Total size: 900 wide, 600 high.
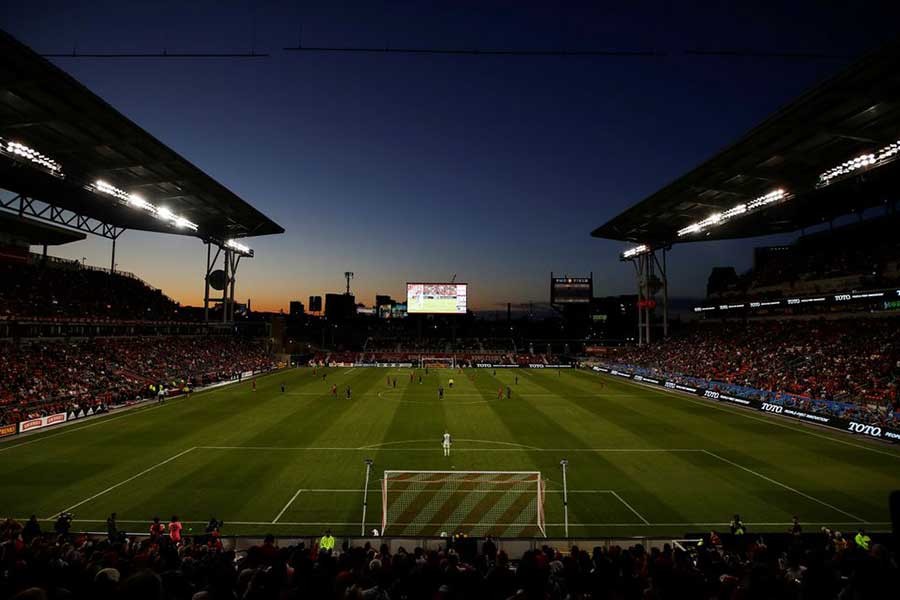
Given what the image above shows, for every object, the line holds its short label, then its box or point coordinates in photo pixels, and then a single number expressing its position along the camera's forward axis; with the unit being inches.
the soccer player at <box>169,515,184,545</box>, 468.6
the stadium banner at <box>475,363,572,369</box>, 2938.0
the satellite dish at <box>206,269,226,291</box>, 2677.2
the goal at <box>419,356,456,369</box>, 2971.5
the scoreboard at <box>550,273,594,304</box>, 3065.9
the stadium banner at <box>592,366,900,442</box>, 1005.8
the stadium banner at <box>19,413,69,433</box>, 1021.9
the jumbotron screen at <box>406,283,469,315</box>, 2886.3
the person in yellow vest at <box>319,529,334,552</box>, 443.4
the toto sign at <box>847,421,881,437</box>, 1013.3
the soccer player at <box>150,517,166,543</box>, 448.3
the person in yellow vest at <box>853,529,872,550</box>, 443.8
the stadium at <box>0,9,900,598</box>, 314.6
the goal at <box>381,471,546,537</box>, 583.1
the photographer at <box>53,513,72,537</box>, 446.0
